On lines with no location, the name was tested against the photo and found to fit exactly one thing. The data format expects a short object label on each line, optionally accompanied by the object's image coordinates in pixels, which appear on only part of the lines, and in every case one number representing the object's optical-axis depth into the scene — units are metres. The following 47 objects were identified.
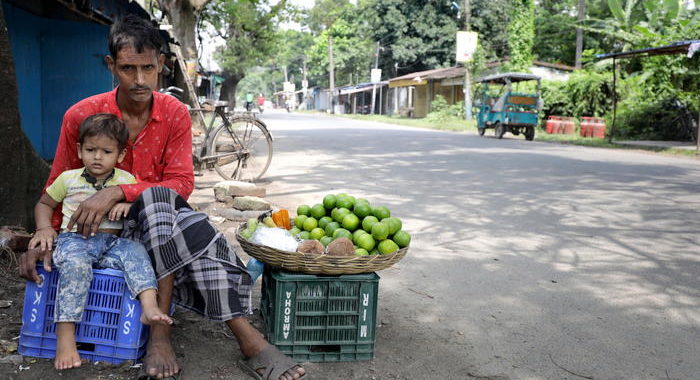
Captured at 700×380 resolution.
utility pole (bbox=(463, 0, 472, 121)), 30.05
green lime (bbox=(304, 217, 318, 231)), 3.34
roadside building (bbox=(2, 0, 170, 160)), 7.98
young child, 2.44
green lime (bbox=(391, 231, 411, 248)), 3.10
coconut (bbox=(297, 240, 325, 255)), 2.82
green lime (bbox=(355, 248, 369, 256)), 2.92
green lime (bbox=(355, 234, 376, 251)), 3.01
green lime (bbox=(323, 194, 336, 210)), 3.45
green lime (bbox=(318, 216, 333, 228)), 3.35
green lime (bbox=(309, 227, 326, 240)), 3.23
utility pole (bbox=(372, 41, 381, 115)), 43.73
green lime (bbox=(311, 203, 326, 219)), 3.45
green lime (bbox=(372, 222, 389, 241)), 3.04
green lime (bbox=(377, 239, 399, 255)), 2.97
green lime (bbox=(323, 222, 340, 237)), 3.25
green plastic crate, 2.78
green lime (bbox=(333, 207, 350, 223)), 3.31
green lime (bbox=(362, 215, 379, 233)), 3.15
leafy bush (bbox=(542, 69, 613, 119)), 21.80
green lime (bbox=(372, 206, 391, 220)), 3.31
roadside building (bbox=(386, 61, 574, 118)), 30.92
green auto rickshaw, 18.89
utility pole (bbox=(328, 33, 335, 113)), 56.28
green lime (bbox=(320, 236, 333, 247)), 3.14
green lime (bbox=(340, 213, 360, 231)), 3.25
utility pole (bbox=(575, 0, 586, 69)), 31.14
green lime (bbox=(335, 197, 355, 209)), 3.41
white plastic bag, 2.86
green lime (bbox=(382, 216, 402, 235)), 3.09
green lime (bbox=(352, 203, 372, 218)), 3.32
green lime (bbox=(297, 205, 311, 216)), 3.50
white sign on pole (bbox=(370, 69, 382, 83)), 42.53
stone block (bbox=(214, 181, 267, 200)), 6.77
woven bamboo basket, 2.71
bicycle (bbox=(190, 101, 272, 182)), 7.86
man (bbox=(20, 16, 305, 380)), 2.56
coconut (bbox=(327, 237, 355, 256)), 2.80
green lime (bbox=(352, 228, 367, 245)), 3.10
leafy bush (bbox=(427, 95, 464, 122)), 32.84
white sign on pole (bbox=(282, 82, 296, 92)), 82.19
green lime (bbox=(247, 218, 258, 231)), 3.31
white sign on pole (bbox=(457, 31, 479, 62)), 27.86
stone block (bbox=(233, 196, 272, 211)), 6.31
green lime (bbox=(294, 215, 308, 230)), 3.41
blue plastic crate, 2.53
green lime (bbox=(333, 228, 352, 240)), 3.13
